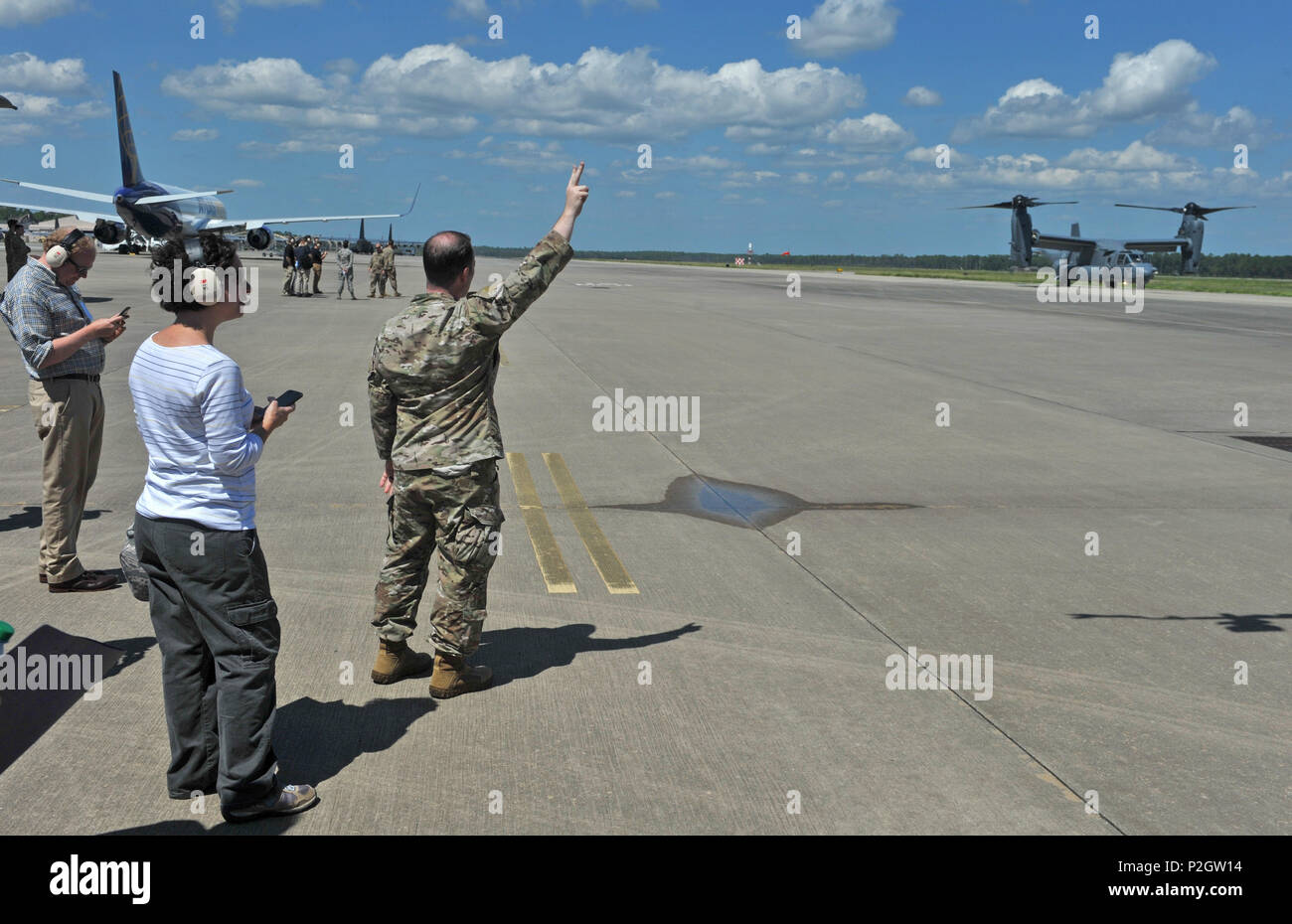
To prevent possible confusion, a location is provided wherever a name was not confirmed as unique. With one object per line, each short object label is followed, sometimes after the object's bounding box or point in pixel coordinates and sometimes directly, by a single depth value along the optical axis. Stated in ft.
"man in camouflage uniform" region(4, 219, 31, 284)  62.59
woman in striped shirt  11.32
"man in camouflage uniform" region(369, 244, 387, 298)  113.09
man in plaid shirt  18.97
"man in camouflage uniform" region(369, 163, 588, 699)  14.56
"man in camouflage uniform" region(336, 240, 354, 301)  113.80
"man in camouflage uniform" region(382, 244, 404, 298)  112.02
